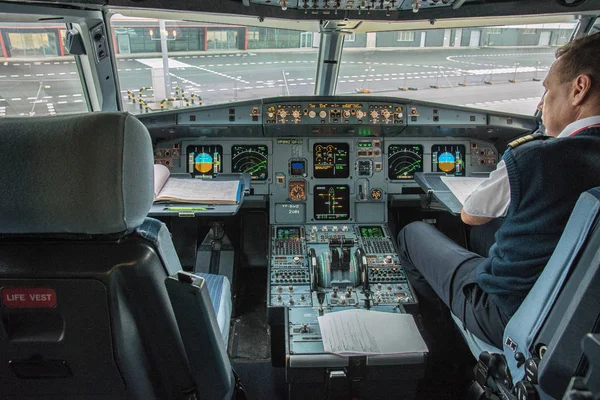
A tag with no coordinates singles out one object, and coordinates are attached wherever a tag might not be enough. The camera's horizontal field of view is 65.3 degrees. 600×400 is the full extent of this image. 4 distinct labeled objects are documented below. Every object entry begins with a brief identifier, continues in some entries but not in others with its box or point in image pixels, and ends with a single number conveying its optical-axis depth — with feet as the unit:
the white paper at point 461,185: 8.51
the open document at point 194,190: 8.52
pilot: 4.70
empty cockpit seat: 3.24
